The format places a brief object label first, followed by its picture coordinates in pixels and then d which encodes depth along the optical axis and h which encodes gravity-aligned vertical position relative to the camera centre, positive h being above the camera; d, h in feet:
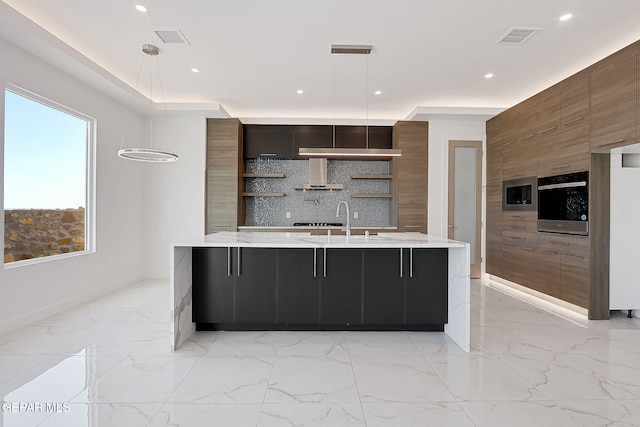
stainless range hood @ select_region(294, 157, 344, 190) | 19.71 +2.16
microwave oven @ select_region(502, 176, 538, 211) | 14.92 +0.79
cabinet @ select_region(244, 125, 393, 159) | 19.43 +4.02
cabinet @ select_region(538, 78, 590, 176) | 12.17 +3.18
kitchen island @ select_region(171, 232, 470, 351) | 10.19 -2.19
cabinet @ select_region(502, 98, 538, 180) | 14.93 +3.11
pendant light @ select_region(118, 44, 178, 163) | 10.71 +1.86
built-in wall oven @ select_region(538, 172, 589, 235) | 12.18 +0.32
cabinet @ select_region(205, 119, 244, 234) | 18.40 +1.89
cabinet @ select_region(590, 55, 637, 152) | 10.33 +3.36
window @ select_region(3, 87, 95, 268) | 10.86 +1.07
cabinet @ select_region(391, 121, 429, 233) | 18.79 +1.75
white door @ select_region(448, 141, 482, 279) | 18.83 +0.95
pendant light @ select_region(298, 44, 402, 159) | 11.75 +2.19
